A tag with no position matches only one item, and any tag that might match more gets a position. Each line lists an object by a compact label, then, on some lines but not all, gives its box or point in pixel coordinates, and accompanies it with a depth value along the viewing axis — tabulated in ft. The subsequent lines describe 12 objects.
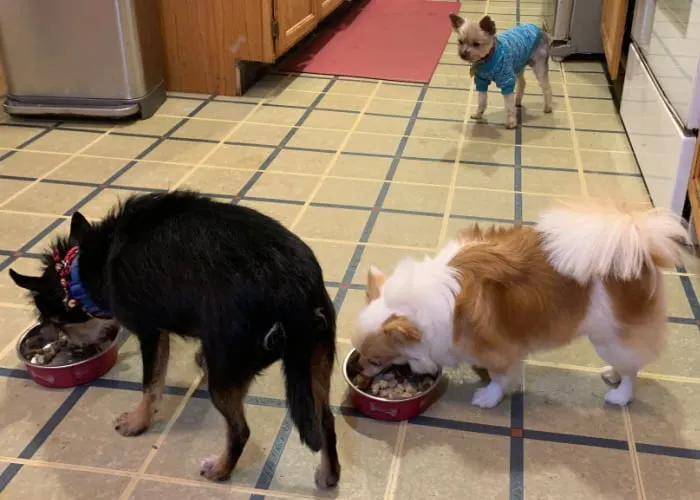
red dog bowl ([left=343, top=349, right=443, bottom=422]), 4.96
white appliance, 7.06
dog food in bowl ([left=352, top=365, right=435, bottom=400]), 5.15
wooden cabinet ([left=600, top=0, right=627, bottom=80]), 10.16
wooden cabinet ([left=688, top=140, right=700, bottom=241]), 6.78
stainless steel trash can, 9.80
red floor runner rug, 12.73
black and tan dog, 3.90
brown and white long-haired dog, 4.66
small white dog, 10.16
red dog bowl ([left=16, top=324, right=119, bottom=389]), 5.26
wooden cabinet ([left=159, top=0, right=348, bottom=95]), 10.98
